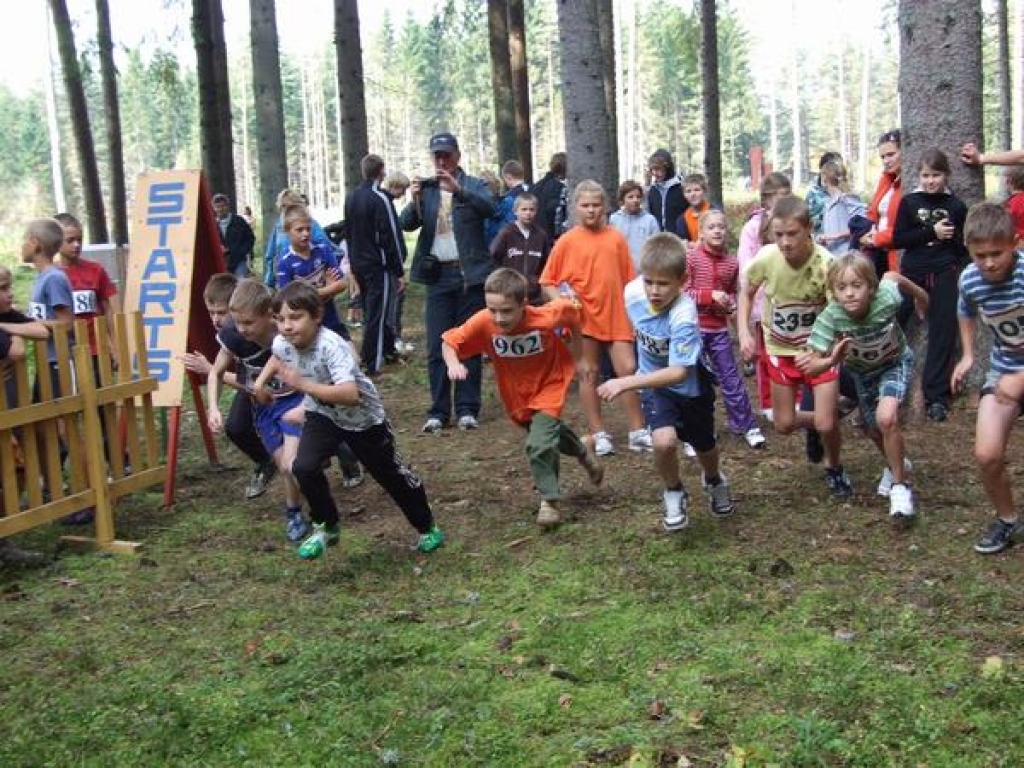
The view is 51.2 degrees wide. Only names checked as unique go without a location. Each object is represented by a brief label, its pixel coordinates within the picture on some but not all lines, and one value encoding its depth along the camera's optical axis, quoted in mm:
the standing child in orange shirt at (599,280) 8344
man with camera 9555
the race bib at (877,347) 6082
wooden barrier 6359
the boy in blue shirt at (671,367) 5941
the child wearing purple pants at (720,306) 8195
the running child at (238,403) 7258
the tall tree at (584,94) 10070
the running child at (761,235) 8789
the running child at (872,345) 5934
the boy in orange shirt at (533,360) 6488
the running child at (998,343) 5297
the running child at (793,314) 6523
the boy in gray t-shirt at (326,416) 5984
